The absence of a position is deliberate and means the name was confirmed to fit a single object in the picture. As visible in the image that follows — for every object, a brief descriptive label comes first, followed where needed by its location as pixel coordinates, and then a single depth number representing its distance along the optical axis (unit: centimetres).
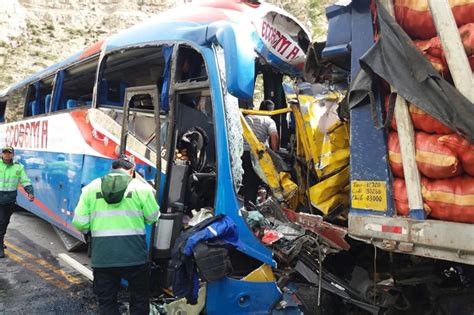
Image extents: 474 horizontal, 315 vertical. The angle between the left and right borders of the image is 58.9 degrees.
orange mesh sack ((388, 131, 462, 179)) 215
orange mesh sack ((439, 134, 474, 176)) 209
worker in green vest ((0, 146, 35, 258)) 684
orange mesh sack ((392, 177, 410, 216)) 244
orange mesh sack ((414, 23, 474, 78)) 211
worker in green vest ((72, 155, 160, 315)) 349
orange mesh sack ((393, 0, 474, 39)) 213
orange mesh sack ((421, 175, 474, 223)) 212
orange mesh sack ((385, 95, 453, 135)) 224
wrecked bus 344
